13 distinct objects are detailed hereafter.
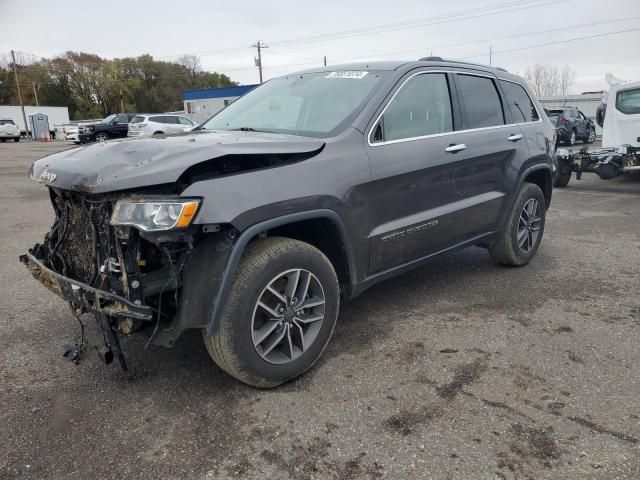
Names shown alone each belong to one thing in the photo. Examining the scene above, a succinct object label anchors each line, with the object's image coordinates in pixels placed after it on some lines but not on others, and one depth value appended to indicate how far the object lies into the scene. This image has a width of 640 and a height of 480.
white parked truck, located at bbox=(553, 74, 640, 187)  9.76
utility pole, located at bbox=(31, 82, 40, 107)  68.64
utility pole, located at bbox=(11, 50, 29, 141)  53.84
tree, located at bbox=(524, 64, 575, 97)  71.94
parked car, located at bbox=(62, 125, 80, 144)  36.53
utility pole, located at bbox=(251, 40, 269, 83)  60.97
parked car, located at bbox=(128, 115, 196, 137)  25.27
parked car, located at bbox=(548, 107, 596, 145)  21.91
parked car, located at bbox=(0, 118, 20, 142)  35.77
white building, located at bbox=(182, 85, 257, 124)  43.47
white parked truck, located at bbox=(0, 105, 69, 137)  55.56
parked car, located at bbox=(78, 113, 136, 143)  29.55
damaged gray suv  2.56
